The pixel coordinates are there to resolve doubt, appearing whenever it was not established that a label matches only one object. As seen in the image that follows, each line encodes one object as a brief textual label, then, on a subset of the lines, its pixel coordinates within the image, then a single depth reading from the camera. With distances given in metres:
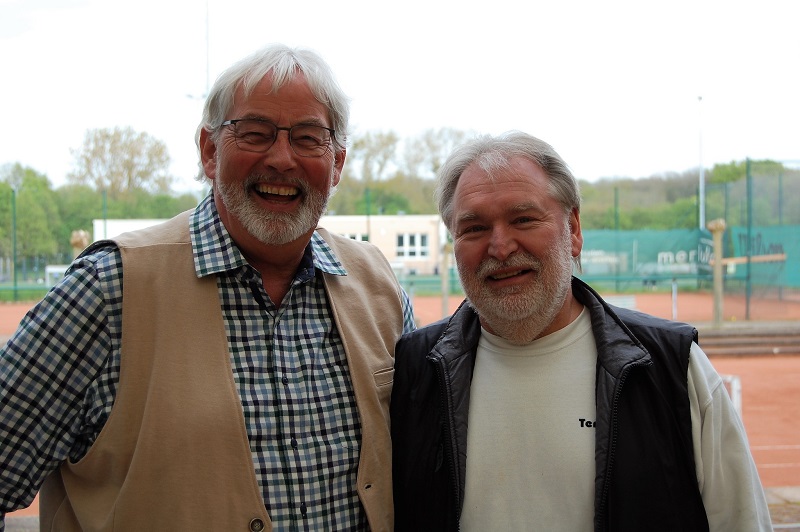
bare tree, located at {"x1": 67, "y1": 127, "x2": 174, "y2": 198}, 31.80
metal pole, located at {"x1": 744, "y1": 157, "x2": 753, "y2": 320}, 18.44
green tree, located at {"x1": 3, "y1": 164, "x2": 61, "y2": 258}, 20.88
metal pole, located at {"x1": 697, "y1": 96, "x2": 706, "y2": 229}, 22.77
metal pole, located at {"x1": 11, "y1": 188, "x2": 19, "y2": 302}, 20.45
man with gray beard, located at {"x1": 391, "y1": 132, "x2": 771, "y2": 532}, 1.81
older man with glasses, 1.81
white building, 30.23
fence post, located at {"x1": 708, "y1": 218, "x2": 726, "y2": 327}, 15.16
